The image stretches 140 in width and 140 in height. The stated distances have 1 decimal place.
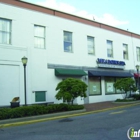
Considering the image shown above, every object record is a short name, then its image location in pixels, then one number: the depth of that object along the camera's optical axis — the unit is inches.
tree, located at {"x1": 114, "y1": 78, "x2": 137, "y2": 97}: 734.5
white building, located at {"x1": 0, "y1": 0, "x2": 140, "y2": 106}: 585.0
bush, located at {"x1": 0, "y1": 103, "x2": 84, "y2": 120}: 416.8
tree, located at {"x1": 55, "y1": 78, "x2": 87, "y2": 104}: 525.7
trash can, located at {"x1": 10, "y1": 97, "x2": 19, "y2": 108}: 481.5
